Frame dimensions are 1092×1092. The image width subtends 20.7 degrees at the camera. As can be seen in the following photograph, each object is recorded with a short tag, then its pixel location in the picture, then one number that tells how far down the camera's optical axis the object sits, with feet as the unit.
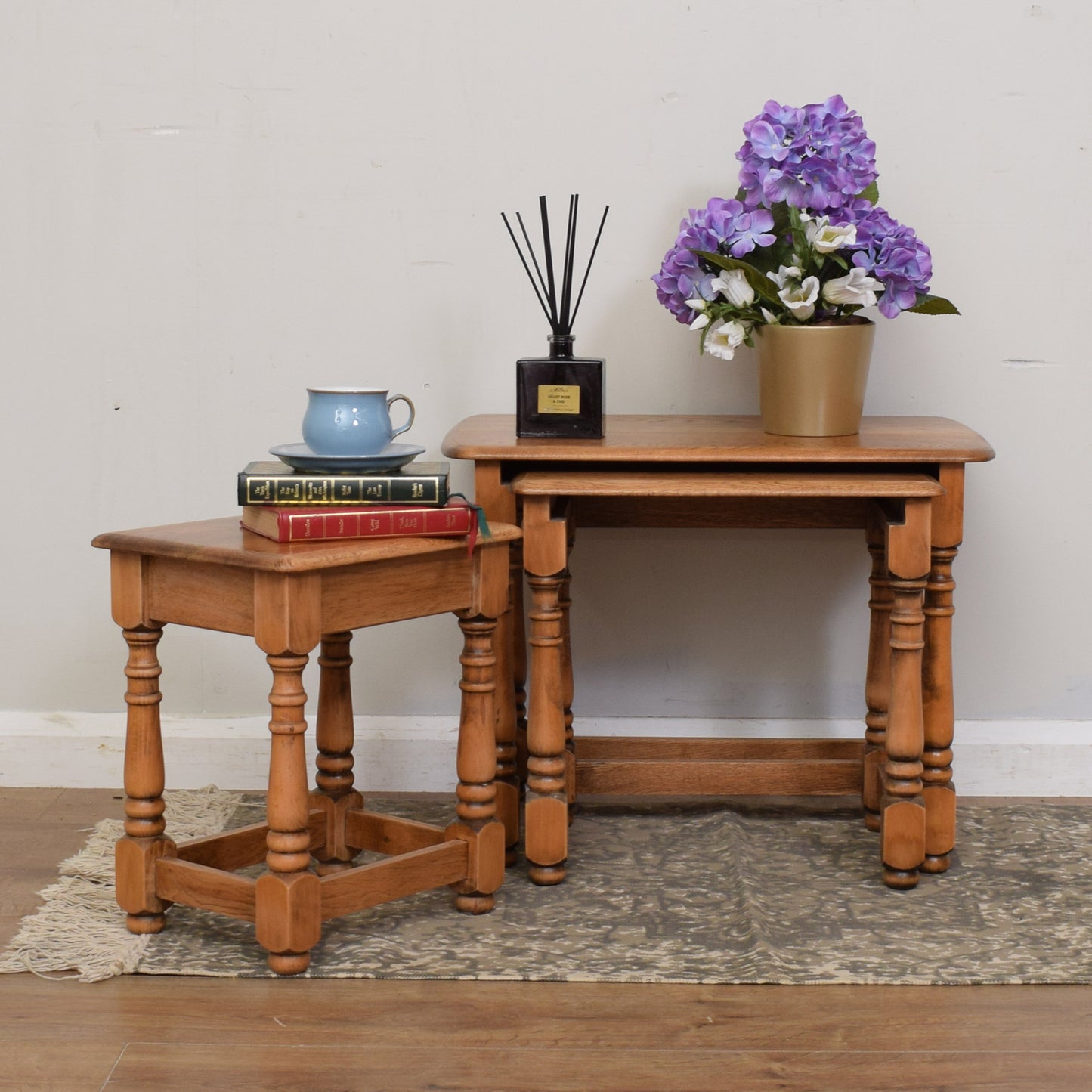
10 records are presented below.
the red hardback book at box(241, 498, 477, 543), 9.23
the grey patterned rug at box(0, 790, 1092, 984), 9.33
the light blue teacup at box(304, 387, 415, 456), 9.50
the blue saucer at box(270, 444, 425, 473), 9.48
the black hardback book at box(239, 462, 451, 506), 9.40
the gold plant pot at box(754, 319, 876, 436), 10.06
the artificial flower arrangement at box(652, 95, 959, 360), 9.98
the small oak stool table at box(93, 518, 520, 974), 9.16
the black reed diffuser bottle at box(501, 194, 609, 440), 10.15
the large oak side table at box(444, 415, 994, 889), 9.81
